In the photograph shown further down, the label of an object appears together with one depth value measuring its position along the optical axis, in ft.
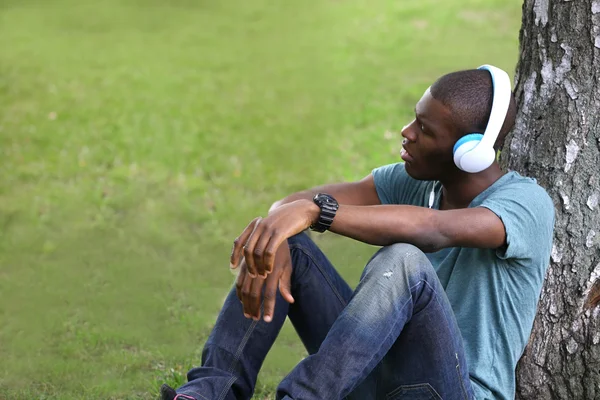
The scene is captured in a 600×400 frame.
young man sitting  17.00
